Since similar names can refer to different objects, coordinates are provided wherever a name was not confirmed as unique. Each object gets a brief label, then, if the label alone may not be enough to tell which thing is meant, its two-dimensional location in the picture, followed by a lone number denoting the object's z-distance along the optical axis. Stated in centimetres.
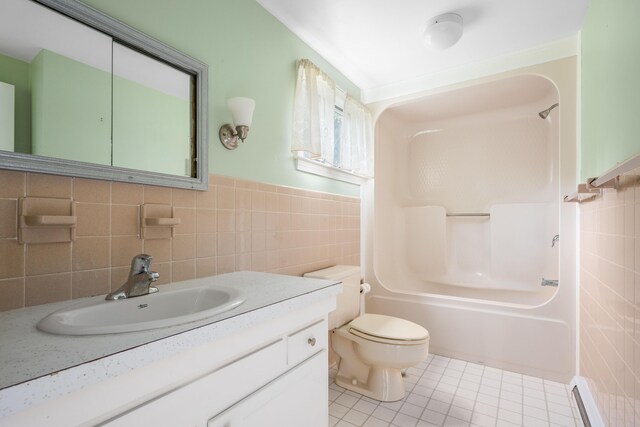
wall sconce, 143
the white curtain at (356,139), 237
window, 190
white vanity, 51
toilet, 174
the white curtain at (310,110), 187
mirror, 87
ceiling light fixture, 184
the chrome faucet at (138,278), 96
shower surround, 210
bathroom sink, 67
